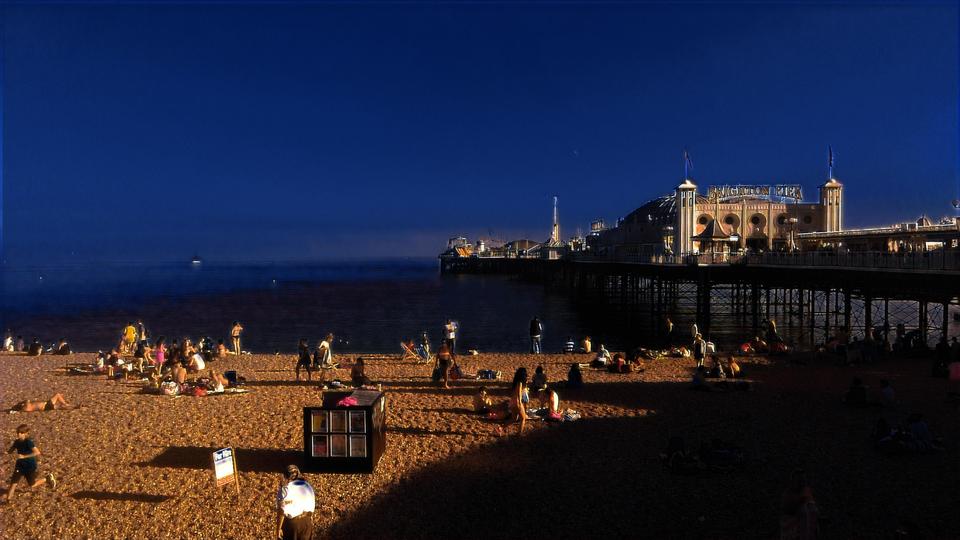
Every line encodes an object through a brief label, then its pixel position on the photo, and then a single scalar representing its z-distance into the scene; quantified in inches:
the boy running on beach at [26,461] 289.0
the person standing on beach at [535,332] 781.9
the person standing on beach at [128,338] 805.9
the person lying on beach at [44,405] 440.1
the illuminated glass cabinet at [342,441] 304.8
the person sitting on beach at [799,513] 223.5
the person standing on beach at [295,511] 226.1
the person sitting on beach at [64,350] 808.3
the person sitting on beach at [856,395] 427.2
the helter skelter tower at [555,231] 5918.8
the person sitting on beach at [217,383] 501.0
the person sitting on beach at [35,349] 815.7
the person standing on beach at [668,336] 1100.1
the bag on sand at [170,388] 492.7
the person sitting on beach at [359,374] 476.1
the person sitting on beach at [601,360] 626.5
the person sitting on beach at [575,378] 495.4
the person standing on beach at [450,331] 699.5
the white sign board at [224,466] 276.4
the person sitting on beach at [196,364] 599.2
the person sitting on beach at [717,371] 546.0
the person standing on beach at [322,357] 557.3
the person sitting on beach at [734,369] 550.6
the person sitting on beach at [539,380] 477.7
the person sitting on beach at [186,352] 614.9
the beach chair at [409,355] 723.3
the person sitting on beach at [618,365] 594.5
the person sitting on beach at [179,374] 511.5
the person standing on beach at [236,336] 819.7
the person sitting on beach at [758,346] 745.6
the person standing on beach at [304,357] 542.0
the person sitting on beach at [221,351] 771.4
